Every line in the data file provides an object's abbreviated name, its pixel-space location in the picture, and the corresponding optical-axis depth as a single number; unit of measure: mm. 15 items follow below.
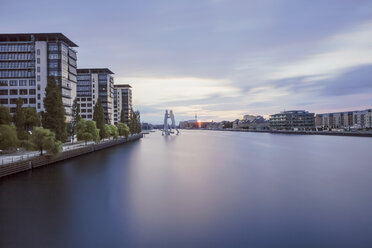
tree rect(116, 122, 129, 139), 112438
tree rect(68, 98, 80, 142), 74062
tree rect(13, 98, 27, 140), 47562
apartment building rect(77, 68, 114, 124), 128250
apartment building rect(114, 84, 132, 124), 178738
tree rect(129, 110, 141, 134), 149125
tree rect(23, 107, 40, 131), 52156
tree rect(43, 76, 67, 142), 50750
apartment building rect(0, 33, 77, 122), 81688
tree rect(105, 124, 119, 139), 90650
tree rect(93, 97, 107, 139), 81625
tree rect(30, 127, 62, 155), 44094
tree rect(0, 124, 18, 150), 37875
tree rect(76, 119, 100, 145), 67875
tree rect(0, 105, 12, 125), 42031
